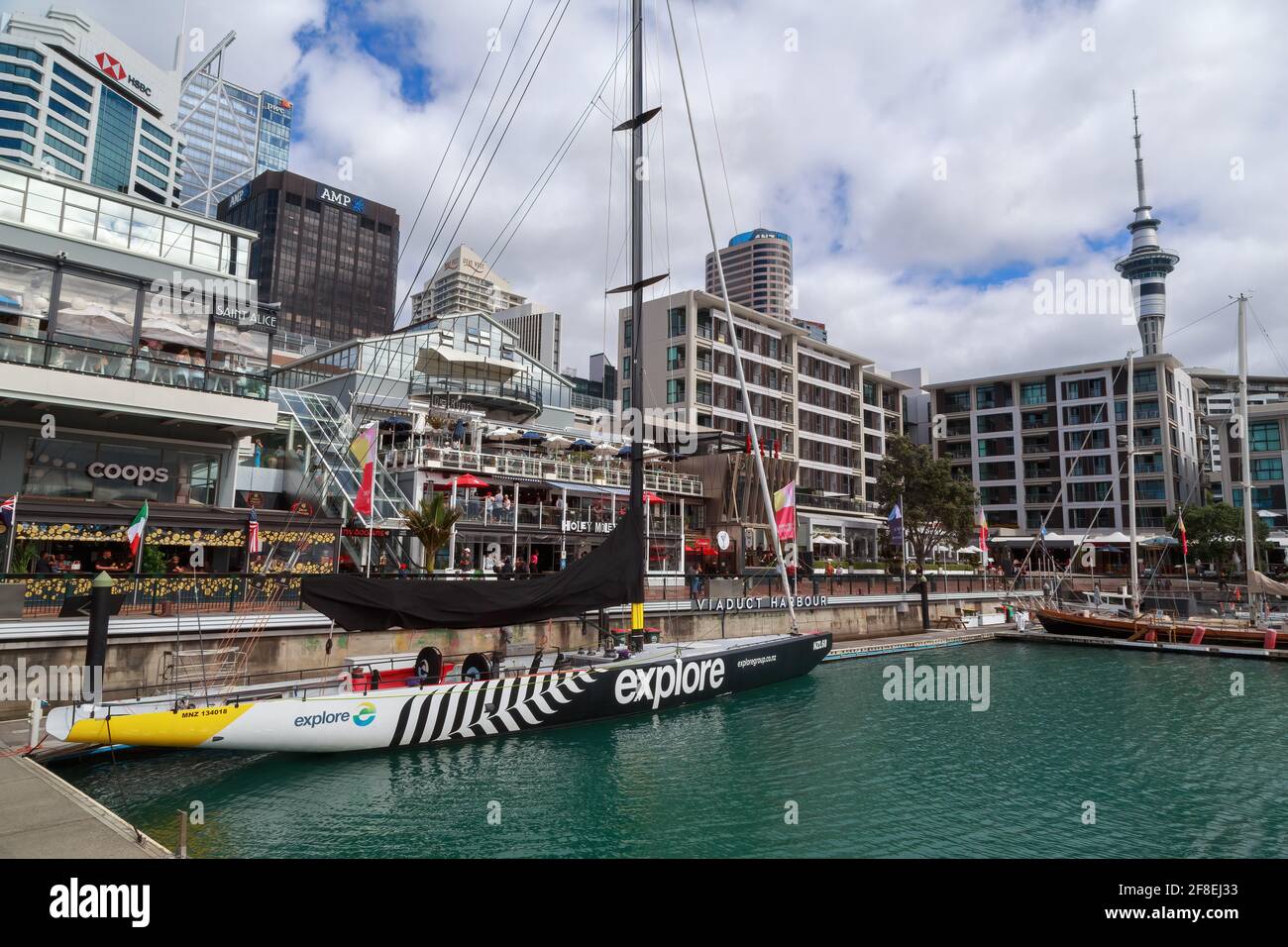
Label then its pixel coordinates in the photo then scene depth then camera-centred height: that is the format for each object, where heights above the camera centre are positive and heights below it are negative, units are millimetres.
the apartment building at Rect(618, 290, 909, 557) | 63312 +14497
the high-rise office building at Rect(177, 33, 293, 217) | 184125 +87983
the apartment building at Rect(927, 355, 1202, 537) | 79125 +13098
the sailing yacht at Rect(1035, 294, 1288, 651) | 35875 -3426
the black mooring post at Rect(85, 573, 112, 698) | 14305 -1615
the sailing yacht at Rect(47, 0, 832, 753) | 13828 -3117
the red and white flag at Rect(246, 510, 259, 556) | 23984 +255
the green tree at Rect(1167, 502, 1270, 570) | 62812 +2219
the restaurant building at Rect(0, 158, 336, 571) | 22359 +5235
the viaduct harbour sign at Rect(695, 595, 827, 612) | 31798 -2331
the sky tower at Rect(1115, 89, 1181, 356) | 144375 +57487
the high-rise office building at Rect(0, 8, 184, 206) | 103812 +66967
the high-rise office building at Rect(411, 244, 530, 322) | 183375 +66132
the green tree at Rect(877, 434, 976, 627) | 46062 +3824
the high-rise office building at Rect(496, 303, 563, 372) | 139400 +45748
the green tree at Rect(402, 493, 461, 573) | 25828 +737
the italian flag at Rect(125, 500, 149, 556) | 17266 +210
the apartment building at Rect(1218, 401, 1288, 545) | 78062 +10597
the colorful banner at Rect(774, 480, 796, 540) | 26719 +1391
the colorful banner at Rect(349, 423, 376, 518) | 20344 +2419
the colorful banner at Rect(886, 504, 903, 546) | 40309 +1607
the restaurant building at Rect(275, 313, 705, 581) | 34000 +5067
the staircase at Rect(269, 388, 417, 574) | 29062 +2746
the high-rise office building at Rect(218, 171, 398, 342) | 164500 +66619
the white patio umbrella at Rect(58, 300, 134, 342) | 24406 +7201
